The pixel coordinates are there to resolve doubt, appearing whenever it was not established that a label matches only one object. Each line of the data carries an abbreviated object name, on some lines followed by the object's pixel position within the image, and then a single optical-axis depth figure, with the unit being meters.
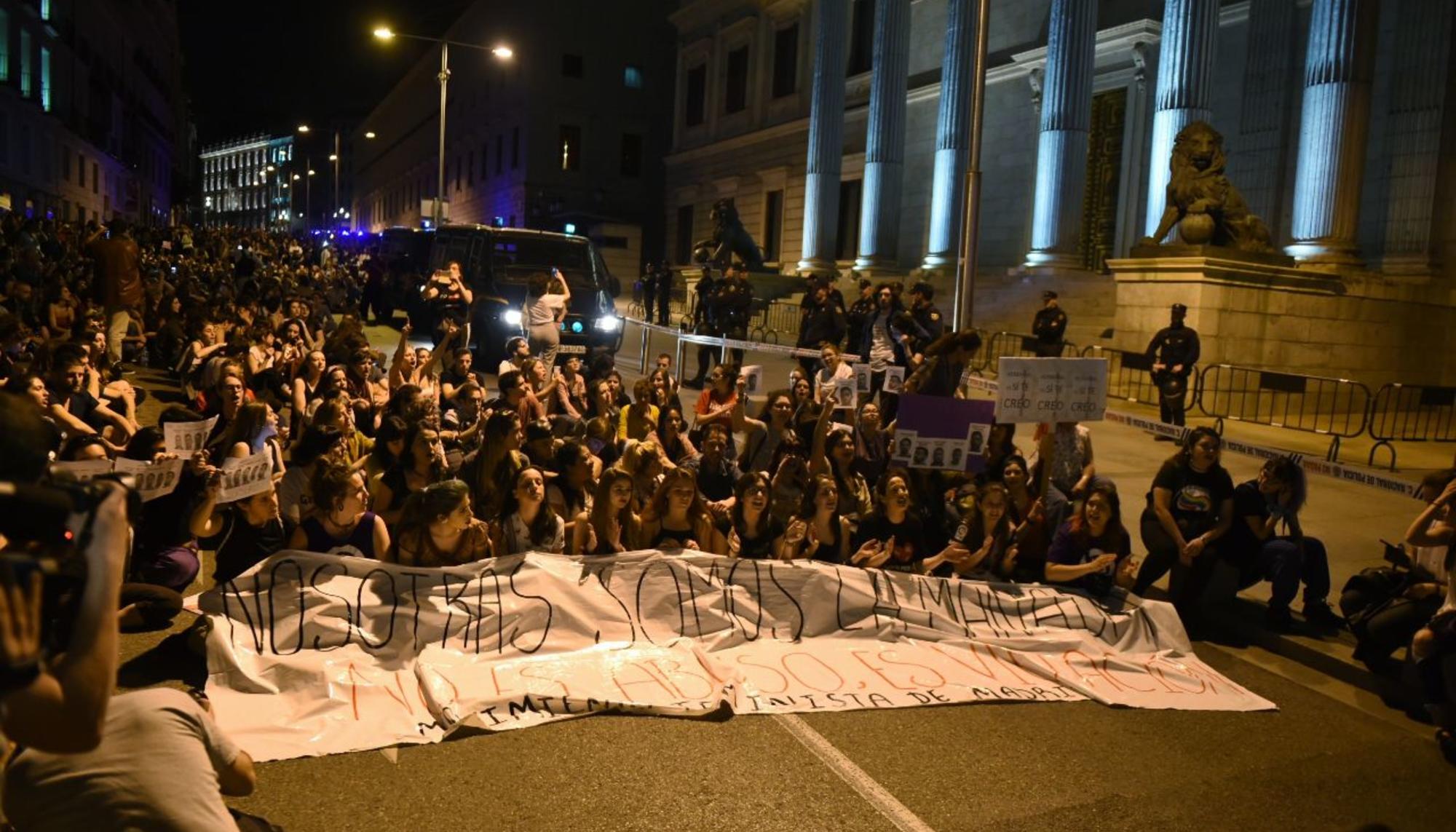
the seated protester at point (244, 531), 6.18
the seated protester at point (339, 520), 6.14
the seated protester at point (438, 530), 6.20
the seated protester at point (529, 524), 6.65
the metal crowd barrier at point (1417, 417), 15.77
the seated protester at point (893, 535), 7.19
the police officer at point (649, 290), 28.89
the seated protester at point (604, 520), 6.77
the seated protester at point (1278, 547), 7.23
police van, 18.17
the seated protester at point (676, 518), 6.98
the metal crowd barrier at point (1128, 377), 18.11
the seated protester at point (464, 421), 9.82
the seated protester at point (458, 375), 11.21
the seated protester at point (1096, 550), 7.21
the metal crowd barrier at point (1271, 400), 16.77
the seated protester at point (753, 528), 7.12
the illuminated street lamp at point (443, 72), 30.66
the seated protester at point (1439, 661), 5.66
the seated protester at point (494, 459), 7.54
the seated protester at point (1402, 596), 6.30
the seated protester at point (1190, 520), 7.36
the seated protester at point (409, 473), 7.54
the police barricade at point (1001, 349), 19.42
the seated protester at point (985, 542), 7.20
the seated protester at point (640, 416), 10.34
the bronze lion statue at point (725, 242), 28.94
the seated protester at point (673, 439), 9.85
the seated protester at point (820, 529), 7.12
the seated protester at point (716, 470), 8.56
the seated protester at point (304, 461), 7.12
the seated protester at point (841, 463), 8.56
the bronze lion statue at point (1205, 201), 17.86
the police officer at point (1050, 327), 15.91
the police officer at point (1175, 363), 14.23
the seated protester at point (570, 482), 7.42
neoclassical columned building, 19.56
